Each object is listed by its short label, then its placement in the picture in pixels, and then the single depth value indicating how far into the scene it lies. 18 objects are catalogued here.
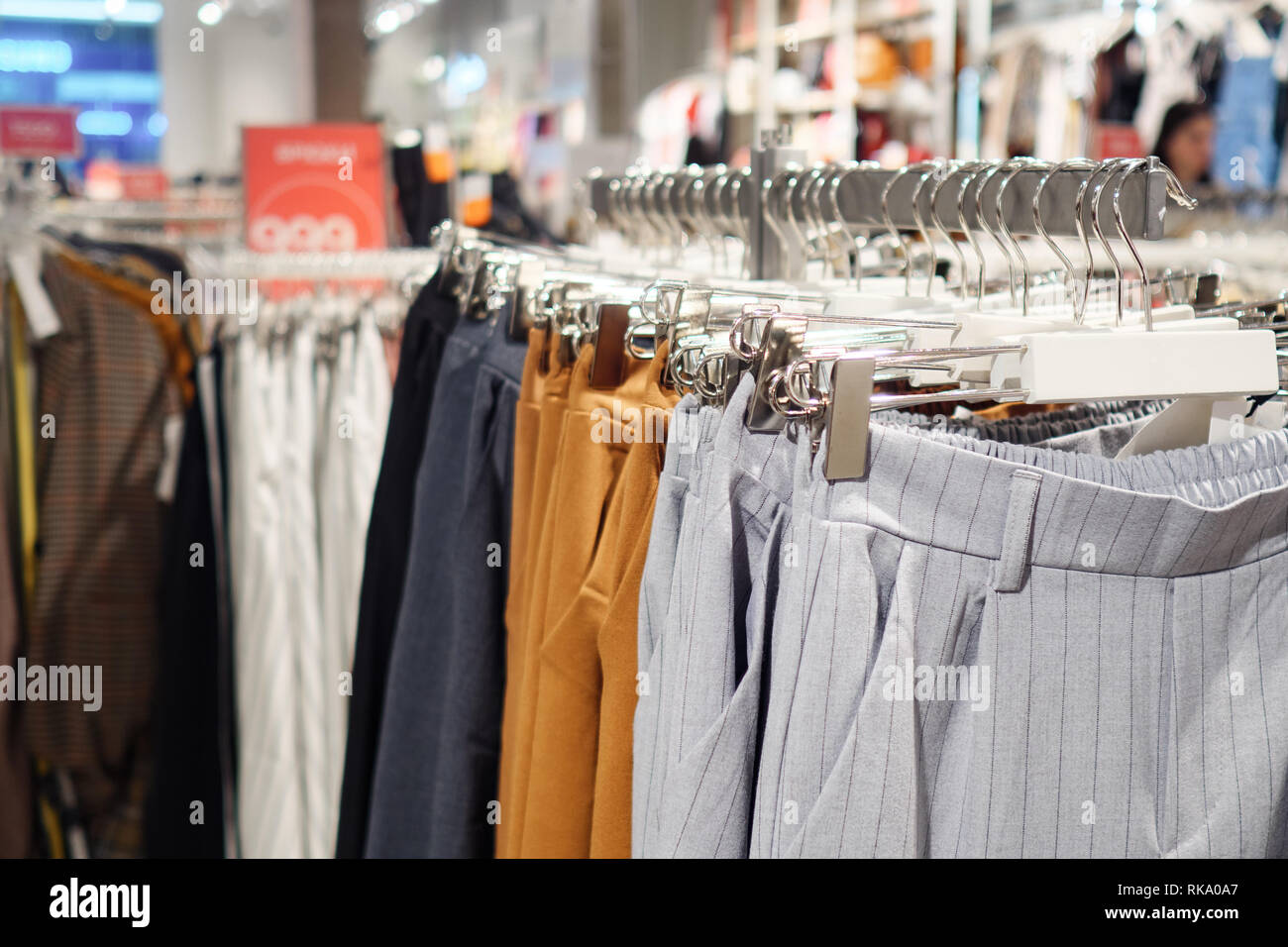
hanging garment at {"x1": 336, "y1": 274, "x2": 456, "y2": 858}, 1.49
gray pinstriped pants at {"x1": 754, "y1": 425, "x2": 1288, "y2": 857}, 0.79
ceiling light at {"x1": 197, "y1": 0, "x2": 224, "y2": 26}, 10.85
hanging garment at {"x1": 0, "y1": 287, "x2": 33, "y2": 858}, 2.06
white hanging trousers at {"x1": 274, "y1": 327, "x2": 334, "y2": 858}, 1.76
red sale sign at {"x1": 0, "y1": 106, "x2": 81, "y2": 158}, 3.74
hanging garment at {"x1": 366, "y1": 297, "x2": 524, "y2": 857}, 1.28
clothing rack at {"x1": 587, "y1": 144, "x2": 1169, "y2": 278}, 0.92
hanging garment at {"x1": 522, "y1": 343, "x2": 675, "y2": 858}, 0.97
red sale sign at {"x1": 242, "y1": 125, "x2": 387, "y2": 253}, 2.82
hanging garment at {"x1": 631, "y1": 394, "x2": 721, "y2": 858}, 0.88
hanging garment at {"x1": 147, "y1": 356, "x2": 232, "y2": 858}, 1.80
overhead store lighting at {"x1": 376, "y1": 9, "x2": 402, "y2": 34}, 11.76
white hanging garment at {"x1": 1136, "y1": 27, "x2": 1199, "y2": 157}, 4.45
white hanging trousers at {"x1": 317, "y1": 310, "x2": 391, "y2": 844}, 1.74
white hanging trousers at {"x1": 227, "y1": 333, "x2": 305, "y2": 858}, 1.75
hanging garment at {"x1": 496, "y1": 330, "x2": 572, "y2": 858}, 1.12
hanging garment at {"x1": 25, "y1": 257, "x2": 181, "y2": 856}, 2.08
